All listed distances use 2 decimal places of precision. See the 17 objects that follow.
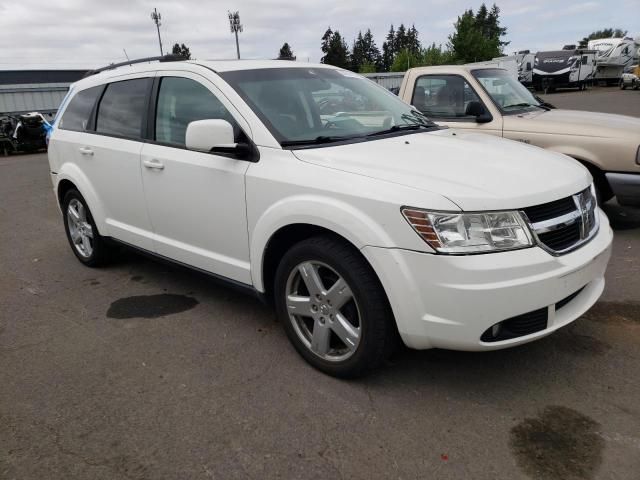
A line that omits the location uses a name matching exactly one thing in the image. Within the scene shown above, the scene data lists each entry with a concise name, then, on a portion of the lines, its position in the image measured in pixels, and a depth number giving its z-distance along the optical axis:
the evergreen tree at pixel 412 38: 107.07
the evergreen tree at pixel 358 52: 105.11
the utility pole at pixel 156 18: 53.69
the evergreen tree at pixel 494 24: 99.53
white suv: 2.61
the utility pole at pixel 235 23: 50.89
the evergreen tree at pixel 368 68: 72.00
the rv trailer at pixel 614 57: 39.91
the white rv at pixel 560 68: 35.22
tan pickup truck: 5.32
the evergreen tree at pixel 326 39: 94.30
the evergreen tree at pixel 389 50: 112.61
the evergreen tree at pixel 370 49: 116.53
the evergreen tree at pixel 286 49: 87.41
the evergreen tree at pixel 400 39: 114.06
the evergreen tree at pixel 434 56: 59.88
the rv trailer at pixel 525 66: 35.97
